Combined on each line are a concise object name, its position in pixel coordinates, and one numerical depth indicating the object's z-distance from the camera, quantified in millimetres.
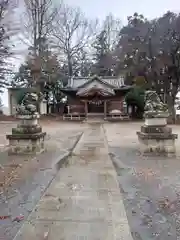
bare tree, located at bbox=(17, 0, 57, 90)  26547
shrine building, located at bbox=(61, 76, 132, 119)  25203
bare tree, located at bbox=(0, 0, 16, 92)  15508
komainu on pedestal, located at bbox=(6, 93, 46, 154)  8000
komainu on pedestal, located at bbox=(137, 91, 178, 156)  7992
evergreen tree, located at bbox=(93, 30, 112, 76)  33803
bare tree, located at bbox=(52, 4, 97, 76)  32250
